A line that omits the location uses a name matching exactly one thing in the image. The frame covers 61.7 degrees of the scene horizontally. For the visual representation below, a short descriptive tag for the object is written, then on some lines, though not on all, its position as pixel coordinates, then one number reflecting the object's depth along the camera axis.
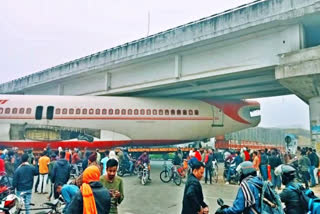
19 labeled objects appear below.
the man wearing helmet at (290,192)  3.58
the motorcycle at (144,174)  12.70
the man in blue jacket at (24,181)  6.62
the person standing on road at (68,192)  4.41
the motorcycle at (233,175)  13.63
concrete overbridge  12.25
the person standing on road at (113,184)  3.95
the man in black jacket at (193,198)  3.55
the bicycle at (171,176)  12.91
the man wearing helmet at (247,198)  3.34
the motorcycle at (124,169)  15.33
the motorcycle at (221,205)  3.53
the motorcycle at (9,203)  4.72
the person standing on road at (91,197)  2.98
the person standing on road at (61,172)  7.39
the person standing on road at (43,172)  10.67
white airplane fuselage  18.70
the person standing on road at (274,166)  10.98
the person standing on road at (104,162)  11.32
